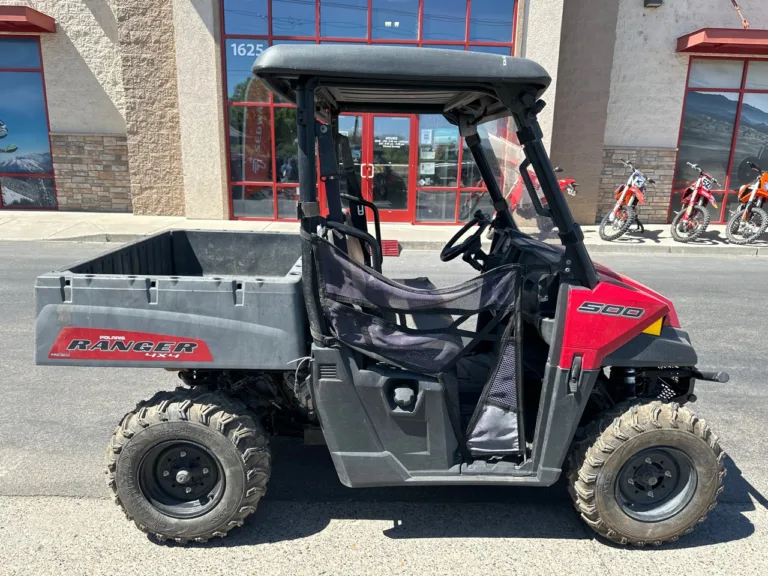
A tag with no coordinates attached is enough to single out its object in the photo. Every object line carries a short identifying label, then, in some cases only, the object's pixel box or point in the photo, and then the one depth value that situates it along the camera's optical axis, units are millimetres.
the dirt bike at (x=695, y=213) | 12375
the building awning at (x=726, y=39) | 12930
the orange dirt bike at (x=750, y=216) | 12070
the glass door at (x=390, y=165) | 13375
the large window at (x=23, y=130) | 14297
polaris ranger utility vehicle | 2525
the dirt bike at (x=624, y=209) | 12164
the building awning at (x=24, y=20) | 12969
